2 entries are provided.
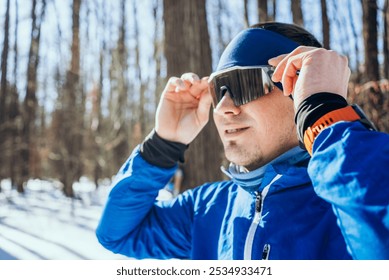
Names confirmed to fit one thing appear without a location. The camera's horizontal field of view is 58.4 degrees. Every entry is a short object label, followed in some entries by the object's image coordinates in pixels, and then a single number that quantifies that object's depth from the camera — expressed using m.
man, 0.50
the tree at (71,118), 7.04
